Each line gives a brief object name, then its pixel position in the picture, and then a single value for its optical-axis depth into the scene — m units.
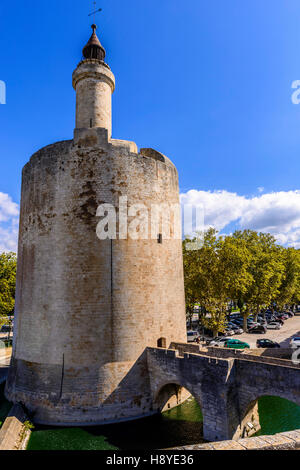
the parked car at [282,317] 46.89
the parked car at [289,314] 52.25
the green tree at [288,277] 44.45
